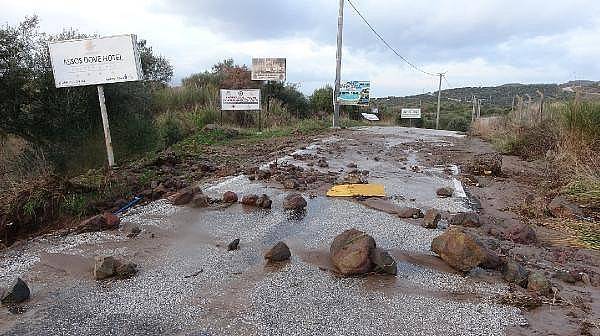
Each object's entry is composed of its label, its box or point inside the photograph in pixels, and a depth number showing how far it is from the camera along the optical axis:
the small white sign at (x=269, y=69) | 18.34
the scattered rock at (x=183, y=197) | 5.44
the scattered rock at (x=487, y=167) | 8.16
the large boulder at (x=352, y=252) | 3.44
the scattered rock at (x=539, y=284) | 3.19
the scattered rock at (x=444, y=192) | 6.11
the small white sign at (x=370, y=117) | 30.26
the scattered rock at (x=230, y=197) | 5.57
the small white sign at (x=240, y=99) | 16.16
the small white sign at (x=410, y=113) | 34.66
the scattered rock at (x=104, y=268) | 3.39
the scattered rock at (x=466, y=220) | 4.74
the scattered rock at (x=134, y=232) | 4.33
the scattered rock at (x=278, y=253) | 3.73
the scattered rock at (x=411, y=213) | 5.00
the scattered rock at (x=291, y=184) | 6.32
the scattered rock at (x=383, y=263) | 3.47
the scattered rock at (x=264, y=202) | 5.32
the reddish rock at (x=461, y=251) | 3.56
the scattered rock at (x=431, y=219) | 4.64
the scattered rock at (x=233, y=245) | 4.01
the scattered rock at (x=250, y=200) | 5.39
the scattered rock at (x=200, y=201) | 5.40
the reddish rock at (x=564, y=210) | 5.21
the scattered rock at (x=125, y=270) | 3.43
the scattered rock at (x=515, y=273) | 3.33
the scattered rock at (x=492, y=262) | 3.54
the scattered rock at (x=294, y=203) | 5.28
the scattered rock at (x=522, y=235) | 4.32
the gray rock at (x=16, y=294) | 2.98
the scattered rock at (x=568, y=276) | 3.42
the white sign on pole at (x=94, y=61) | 7.66
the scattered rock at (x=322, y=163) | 8.23
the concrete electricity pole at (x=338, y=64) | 19.78
